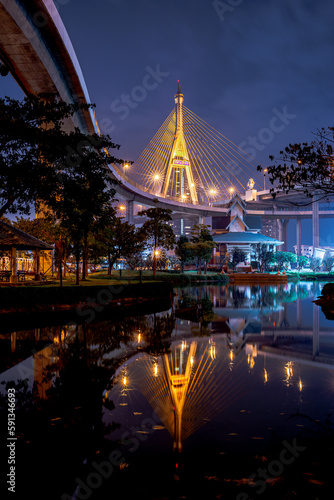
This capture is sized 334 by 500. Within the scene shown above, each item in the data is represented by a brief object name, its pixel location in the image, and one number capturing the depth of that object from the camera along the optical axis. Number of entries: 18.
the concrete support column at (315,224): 93.88
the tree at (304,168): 18.25
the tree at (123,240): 42.25
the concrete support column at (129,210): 76.22
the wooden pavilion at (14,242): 25.14
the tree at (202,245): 56.81
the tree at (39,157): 17.06
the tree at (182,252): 60.22
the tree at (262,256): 71.53
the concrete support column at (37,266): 28.52
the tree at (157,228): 46.38
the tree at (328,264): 82.75
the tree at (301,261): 83.56
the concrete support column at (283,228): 120.44
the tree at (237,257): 69.74
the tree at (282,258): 76.50
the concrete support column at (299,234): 117.96
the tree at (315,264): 83.19
